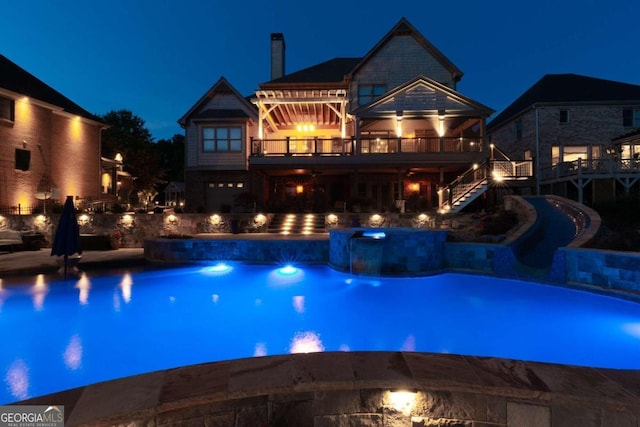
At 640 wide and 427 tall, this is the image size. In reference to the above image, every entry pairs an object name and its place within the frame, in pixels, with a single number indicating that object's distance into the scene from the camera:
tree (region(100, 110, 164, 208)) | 35.56
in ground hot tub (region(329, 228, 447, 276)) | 11.02
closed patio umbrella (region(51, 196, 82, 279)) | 10.05
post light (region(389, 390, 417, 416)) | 2.64
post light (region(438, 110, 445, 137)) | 20.17
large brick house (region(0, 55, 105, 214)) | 18.66
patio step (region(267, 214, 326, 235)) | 17.55
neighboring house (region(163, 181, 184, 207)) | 41.31
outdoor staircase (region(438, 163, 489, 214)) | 17.69
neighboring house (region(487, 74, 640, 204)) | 21.92
